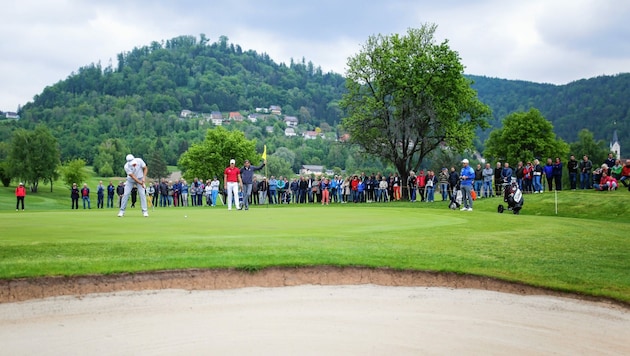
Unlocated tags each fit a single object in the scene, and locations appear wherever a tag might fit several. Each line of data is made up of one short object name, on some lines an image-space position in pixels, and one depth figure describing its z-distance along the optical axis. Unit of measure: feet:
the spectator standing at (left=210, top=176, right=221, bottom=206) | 137.80
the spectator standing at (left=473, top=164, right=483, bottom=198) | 119.65
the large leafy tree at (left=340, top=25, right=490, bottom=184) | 152.87
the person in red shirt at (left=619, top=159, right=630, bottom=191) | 97.19
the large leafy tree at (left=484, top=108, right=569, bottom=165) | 274.57
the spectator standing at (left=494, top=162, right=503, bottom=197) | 110.93
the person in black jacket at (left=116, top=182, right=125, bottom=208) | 130.19
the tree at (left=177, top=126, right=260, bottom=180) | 286.05
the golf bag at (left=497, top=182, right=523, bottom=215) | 79.91
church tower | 547.98
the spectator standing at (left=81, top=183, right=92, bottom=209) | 136.67
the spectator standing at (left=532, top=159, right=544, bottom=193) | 105.19
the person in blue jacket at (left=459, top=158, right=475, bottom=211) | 79.92
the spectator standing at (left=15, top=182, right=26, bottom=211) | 127.03
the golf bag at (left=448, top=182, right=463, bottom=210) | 93.78
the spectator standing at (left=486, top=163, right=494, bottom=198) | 115.75
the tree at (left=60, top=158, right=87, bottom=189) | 299.79
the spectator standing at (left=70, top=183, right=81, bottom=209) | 136.67
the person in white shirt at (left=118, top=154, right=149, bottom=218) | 63.36
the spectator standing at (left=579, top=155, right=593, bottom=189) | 107.76
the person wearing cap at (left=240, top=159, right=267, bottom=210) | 84.58
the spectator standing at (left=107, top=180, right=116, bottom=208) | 145.15
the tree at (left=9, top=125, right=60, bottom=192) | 279.08
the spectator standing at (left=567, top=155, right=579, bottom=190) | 107.22
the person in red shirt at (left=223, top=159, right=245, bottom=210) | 80.59
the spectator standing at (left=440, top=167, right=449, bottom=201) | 119.96
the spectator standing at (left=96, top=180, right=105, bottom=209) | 137.92
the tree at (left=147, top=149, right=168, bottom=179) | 468.75
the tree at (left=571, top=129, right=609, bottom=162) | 374.43
